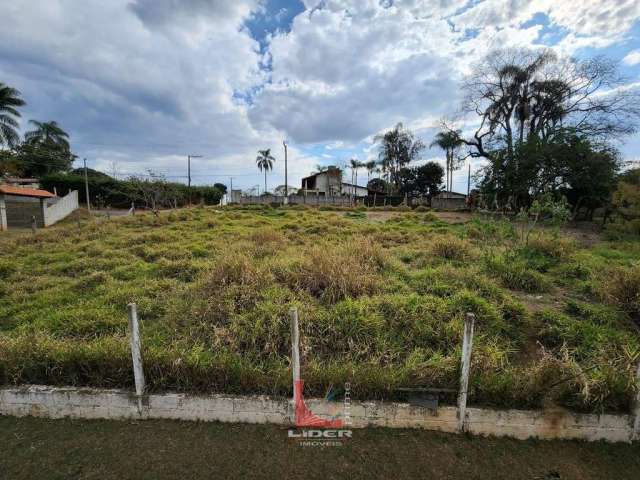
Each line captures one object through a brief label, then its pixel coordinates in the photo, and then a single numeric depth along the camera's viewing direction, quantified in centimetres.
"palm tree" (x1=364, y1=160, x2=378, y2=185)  3515
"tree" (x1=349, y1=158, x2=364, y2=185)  3703
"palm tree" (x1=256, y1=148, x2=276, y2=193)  3944
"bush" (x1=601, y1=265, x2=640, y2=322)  316
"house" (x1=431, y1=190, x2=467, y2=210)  2544
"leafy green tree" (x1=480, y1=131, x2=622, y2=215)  1273
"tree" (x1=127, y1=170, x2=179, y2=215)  1475
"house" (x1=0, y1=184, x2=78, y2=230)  1352
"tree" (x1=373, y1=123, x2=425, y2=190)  3173
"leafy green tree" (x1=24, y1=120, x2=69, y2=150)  2706
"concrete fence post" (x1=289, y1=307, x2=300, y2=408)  198
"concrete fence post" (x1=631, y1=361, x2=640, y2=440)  197
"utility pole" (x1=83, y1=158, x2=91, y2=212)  1938
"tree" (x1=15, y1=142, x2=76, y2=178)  2438
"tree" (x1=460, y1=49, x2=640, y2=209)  1415
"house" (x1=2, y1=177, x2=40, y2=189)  1929
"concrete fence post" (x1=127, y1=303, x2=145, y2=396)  203
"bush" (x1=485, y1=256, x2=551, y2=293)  397
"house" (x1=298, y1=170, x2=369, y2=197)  3500
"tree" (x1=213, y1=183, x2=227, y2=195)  3863
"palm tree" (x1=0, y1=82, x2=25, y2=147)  1713
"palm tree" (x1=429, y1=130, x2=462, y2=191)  2169
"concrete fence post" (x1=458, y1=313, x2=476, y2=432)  194
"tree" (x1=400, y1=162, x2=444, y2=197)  3222
